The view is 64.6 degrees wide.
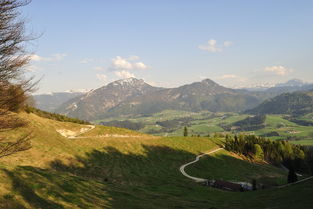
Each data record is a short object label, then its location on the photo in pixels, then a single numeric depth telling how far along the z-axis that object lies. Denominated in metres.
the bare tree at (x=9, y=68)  17.14
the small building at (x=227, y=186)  63.27
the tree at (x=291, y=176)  71.86
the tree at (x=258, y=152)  123.07
